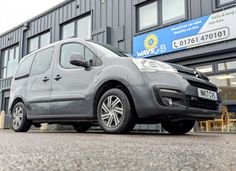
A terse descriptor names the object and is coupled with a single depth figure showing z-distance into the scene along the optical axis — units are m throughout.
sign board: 8.06
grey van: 3.85
